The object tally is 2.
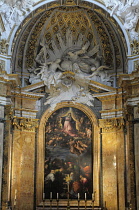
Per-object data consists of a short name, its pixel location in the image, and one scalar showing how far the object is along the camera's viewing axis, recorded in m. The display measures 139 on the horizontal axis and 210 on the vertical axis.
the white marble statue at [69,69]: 28.34
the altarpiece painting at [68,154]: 26.98
